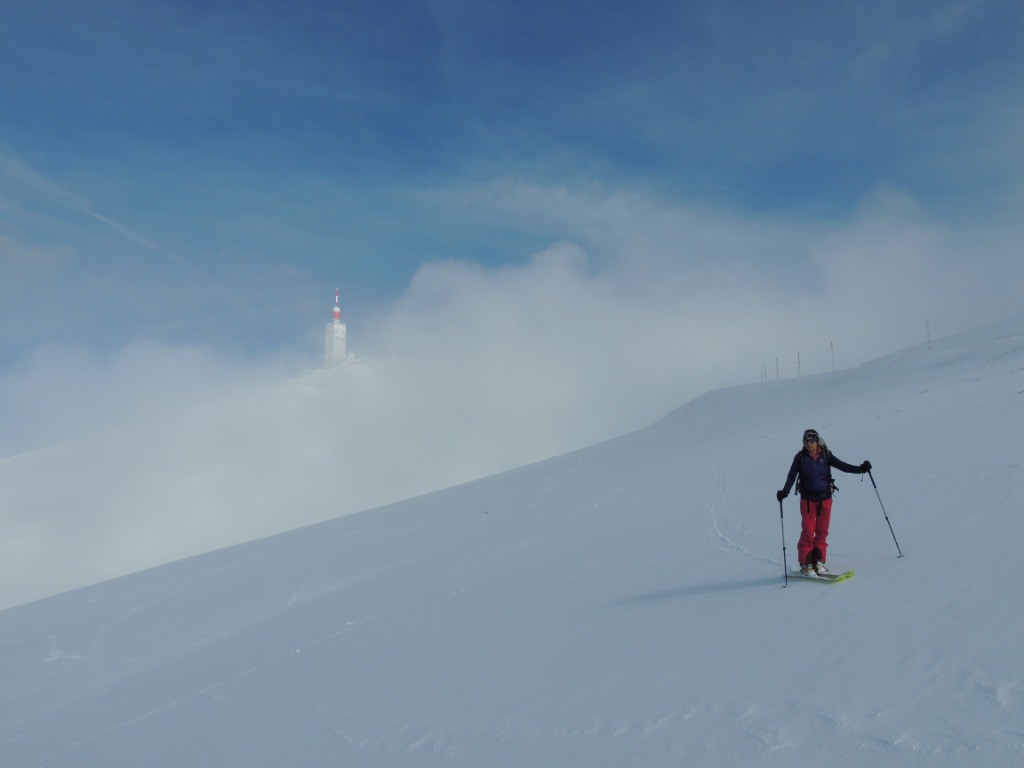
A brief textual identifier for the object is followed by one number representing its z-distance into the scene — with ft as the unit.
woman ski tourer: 22.44
